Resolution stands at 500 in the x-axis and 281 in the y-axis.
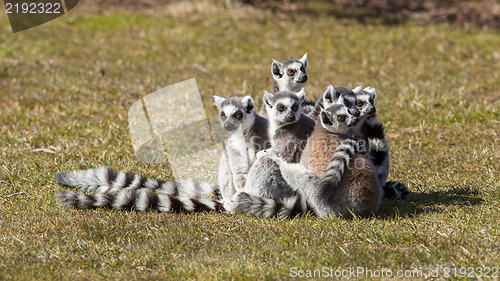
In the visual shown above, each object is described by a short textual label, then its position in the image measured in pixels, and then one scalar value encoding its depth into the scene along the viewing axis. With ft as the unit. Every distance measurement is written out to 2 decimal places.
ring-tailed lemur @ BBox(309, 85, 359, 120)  37.07
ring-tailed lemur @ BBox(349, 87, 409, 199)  38.73
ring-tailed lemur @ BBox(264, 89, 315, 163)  37.40
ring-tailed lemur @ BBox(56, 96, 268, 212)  36.68
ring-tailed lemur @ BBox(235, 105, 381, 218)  33.94
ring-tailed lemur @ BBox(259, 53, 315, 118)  45.11
